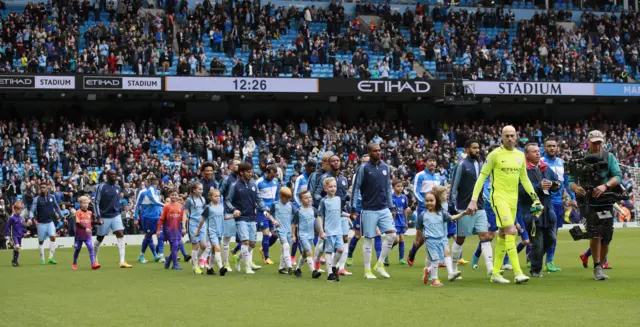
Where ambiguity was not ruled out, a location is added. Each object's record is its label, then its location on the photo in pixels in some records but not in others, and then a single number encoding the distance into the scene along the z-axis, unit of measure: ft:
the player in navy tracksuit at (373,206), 49.73
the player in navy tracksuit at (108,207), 67.92
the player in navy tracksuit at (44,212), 76.13
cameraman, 44.45
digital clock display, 133.16
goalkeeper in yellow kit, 43.27
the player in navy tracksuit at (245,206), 55.77
